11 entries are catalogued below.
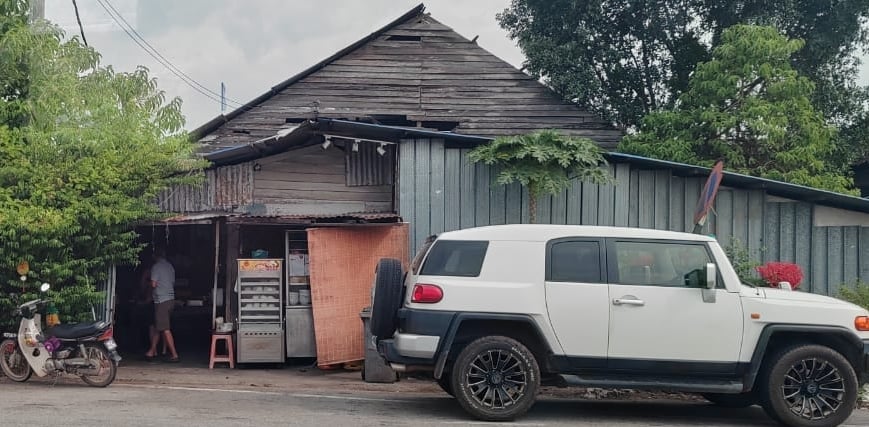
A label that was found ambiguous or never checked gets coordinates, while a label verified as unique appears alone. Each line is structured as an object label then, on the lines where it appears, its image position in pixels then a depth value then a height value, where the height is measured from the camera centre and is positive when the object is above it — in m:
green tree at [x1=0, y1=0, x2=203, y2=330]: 10.84 +0.75
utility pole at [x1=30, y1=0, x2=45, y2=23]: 12.34 +3.14
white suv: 7.90 -0.96
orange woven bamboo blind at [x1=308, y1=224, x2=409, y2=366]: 11.88 -0.67
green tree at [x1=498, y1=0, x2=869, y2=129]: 19.31 +4.53
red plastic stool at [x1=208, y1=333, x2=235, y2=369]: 12.09 -1.75
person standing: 12.87 -1.14
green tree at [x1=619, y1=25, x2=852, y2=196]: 15.21 +2.10
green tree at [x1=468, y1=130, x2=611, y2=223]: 11.06 +0.93
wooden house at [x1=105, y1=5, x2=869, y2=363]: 11.80 +0.36
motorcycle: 10.13 -1.49
